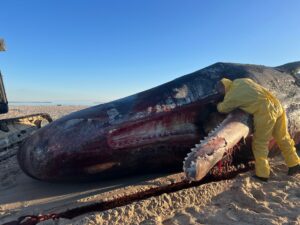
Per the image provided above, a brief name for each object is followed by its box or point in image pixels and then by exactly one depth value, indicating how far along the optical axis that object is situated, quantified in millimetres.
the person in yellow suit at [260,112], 3068
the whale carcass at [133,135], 3175
